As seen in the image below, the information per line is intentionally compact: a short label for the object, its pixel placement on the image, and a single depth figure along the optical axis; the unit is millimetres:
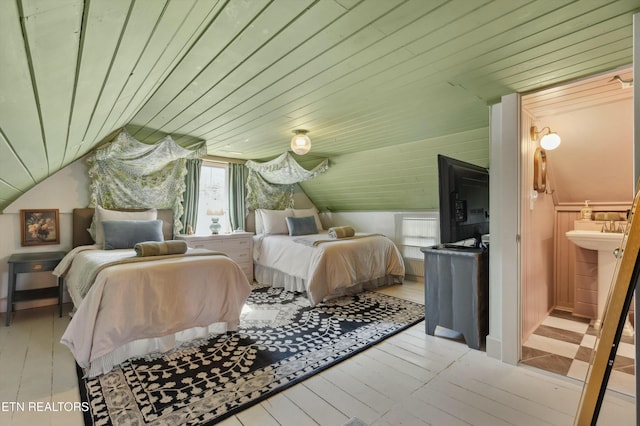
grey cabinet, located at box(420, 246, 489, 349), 2348
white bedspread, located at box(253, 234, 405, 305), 3406
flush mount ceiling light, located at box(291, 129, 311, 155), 3166
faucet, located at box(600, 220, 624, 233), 2709
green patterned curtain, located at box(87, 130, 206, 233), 3115
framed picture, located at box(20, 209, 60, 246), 3191
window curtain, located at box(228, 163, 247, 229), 4840
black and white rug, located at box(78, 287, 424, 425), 1625
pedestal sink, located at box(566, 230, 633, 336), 2568
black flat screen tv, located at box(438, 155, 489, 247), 2318
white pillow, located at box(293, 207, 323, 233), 5199
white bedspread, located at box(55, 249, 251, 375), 1928
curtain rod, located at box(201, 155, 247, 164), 4610
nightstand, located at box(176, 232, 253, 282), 3977
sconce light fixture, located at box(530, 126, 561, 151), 2445
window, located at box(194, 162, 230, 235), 4584
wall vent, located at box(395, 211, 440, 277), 4359
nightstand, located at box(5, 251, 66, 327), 2779
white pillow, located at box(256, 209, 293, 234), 4761
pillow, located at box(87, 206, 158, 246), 3297
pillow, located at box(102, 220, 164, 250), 3102
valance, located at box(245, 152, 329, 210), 4300
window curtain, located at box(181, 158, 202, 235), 4277
